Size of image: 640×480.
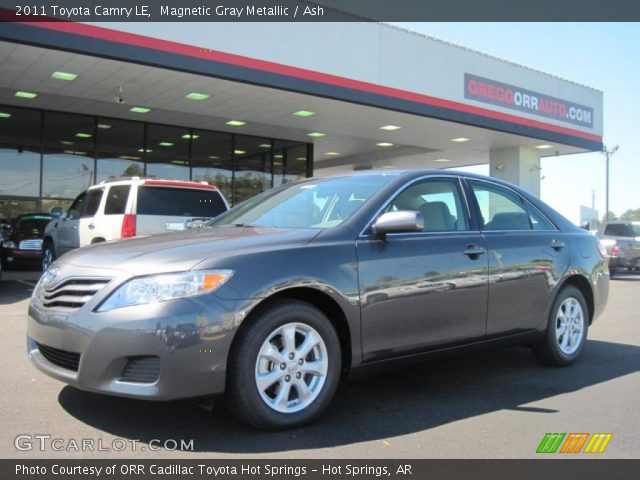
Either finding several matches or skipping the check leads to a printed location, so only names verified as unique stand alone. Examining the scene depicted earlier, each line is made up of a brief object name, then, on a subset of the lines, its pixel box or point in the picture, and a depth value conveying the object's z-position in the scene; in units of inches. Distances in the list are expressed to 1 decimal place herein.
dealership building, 485.1
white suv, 350.0
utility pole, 1593.3
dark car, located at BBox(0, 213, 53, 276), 571.2
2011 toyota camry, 129.9
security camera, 567.0
